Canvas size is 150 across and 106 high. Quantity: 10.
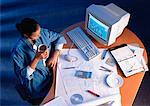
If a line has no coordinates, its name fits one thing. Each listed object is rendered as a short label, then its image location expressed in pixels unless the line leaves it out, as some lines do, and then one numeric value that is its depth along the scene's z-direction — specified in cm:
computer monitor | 270
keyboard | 275
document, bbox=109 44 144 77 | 262
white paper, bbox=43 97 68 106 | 238
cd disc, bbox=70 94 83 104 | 242
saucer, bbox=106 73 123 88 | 253
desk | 243
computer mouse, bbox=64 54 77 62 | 269
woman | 245
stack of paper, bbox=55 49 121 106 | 248
